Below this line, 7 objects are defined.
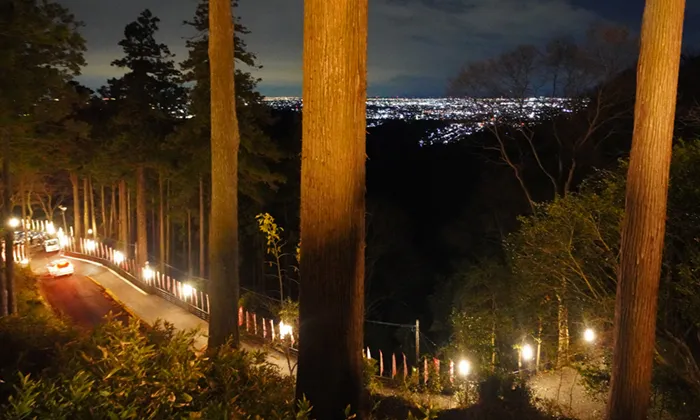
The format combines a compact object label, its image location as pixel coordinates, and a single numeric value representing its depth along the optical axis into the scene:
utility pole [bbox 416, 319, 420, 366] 12.61
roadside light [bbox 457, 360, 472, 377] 13.74
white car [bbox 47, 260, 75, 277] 24.34
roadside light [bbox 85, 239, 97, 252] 29.24
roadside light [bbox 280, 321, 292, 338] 13.07
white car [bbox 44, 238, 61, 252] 30.88
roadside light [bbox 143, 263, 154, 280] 22.15
